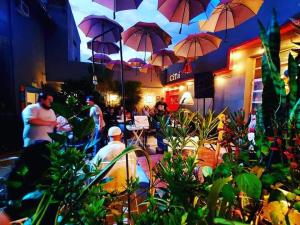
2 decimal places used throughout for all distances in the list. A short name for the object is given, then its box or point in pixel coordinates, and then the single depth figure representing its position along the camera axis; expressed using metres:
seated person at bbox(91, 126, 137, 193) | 1.80
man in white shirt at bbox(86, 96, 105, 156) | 4.51
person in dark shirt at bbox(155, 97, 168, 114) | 6.14
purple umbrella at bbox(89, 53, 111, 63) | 8.32
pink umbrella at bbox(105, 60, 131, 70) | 9.44
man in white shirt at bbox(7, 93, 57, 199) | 2.92
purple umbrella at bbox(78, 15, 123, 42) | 4.95
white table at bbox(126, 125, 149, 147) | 4.93
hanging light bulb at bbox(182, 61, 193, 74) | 9.58
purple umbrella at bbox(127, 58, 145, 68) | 10.41
